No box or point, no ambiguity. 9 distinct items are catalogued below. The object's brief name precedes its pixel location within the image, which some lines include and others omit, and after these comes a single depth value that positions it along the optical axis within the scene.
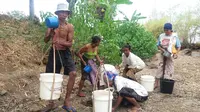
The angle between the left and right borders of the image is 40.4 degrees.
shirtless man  4.07
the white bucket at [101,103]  3.90
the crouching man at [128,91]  4.57
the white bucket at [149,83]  5.81
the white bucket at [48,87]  3.78
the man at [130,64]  5.86
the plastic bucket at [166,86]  5.62
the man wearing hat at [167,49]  5.85
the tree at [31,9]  8.09
